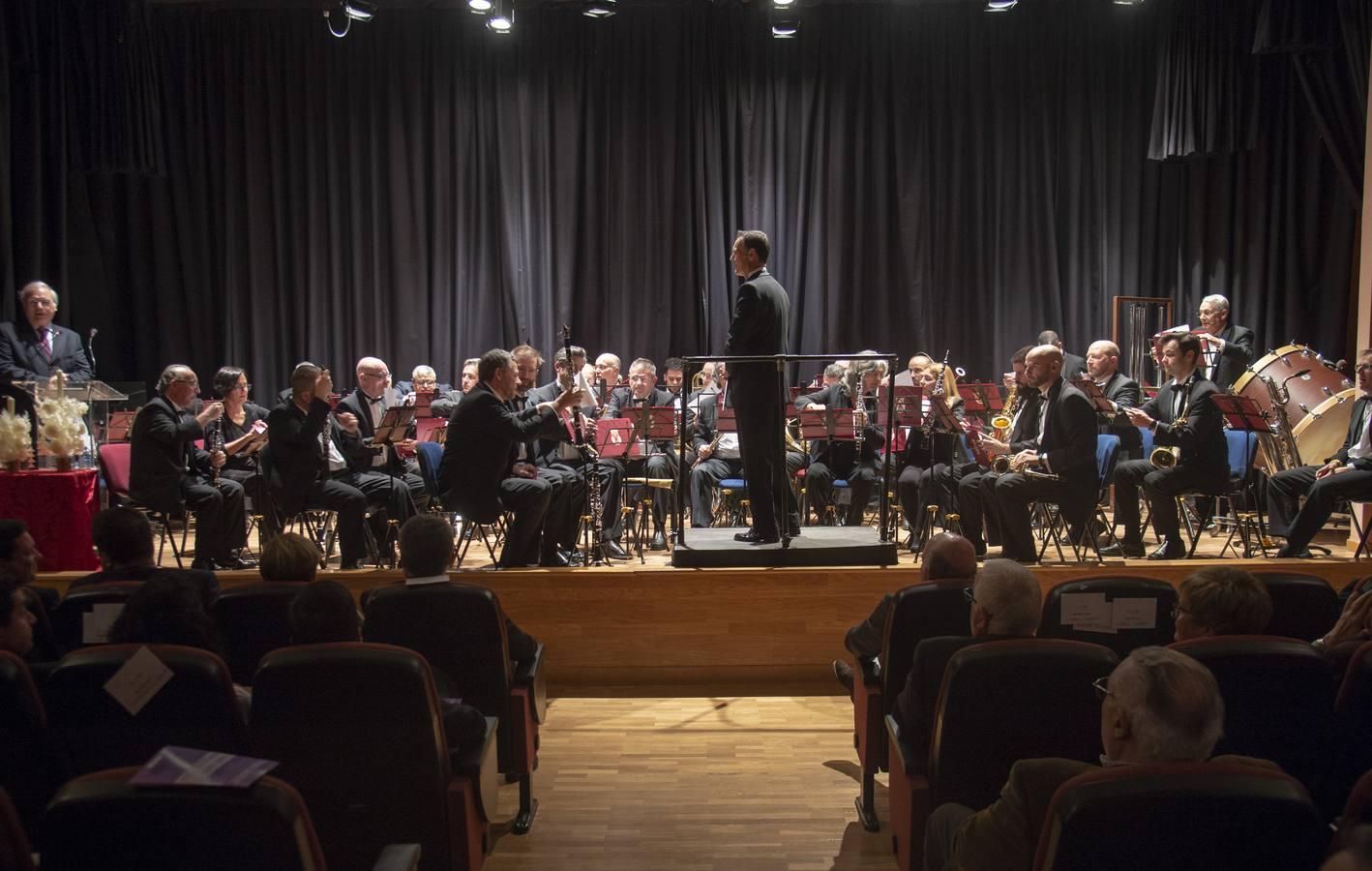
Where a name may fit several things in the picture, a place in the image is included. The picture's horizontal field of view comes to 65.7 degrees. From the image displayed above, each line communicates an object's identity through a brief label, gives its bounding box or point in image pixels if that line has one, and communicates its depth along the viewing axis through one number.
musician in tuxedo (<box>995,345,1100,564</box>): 5.85
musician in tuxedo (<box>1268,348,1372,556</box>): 5.82
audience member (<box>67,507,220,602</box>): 3.55
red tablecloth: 5.73
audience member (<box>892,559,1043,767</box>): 2.74
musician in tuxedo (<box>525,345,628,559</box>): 6.81
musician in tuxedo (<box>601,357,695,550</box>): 7.36
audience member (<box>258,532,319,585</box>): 3.50
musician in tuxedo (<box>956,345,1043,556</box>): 6.20
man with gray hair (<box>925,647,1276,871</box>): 1.84
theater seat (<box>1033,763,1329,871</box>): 1.51
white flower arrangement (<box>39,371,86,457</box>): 5.89
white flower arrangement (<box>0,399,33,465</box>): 5.77
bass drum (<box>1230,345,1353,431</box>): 7.60
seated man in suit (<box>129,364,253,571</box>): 6.11
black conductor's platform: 5.30
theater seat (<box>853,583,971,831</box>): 3.25
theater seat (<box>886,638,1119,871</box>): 2.41
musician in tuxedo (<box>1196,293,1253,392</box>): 8.16
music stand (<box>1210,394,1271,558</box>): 5.89
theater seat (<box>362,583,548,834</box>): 3.14
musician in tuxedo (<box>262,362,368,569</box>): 6.07
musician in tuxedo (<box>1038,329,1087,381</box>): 8.73
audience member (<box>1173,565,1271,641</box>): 2.77
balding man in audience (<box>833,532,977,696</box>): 3.45
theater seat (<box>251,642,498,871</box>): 2.31
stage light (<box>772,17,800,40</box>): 9.41
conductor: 5.27
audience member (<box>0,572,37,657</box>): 2.76
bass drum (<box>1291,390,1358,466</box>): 7.36
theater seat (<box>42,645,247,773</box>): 2.28
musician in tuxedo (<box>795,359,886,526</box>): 7.48
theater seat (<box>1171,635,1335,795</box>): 2.42
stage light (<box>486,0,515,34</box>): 9.02
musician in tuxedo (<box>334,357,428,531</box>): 6.49
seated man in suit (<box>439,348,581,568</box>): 5.75
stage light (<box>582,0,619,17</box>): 8.95
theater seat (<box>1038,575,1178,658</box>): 3.10
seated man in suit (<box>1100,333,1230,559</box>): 6.06
